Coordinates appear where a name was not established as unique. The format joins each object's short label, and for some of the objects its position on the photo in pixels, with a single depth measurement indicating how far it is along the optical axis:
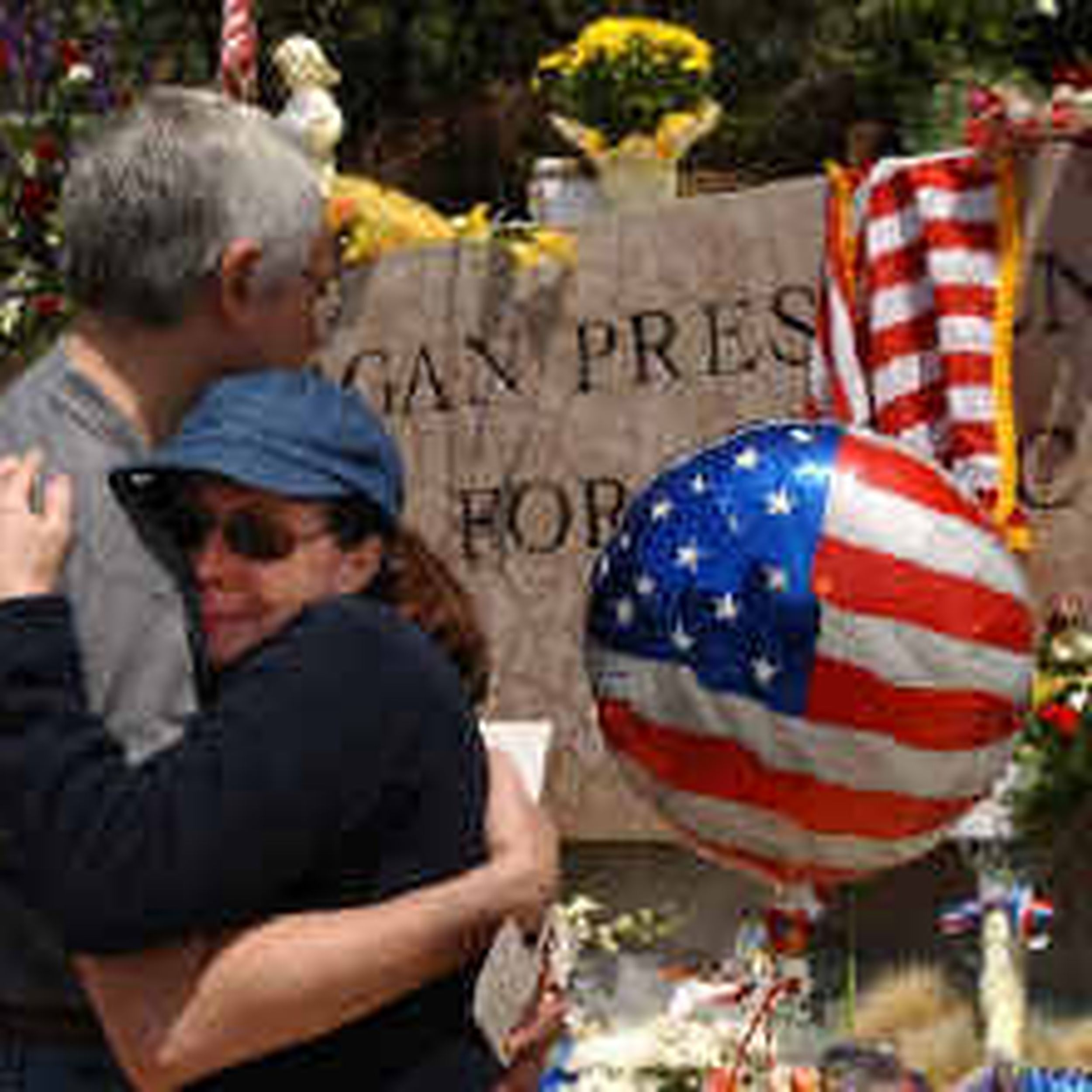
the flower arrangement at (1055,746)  7.45
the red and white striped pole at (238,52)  8.42
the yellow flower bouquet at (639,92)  9.27
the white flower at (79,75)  10.31
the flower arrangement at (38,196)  9.69
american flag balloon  3.87
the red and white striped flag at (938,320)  7.37
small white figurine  8.95
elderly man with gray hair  2.35
